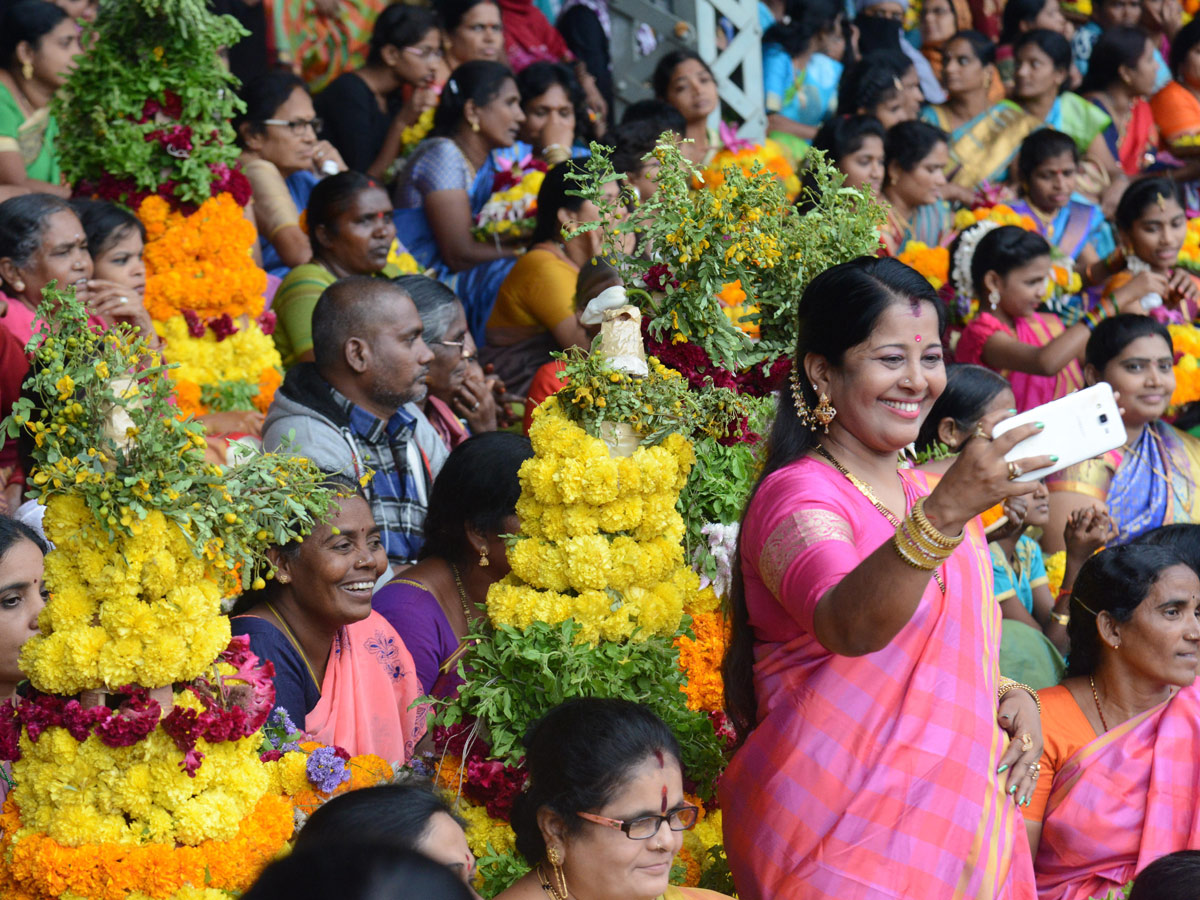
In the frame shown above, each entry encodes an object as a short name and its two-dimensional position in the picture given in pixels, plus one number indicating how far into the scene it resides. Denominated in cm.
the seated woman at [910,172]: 1593
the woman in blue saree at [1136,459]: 1198
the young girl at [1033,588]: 938
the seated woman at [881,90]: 1795
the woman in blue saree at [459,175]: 1395
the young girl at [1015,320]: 1328
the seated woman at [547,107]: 1559
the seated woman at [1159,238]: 1479
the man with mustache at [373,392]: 955
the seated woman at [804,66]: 1895
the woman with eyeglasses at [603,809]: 562
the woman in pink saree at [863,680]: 536
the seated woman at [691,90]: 1617
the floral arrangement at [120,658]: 572
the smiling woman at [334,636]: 746
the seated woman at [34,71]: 1266
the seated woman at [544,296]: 1175
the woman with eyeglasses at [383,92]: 1571
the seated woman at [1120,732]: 777
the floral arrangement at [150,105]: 1110
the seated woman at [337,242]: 1188
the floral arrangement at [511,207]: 1382
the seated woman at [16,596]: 691
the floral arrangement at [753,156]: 1476
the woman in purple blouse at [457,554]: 826
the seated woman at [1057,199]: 1656
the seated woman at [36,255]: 981
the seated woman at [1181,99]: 2033
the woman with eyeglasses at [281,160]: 1329
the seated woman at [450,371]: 1094
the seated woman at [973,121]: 1903
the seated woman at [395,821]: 461
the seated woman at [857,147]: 1542
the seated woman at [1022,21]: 2133
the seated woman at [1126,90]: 2036
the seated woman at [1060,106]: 1919
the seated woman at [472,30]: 1622
